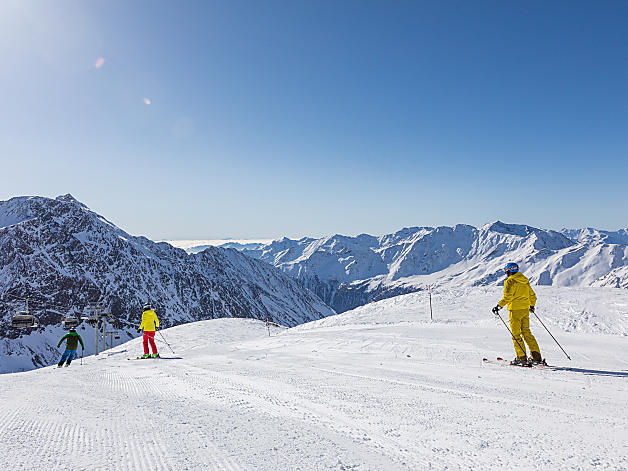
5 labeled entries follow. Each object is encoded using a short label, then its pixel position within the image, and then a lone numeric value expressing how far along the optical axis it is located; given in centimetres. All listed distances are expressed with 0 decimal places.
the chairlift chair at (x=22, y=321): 2305
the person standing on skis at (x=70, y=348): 1390
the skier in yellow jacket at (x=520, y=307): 784
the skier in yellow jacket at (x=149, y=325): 1488
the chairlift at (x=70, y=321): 2233
